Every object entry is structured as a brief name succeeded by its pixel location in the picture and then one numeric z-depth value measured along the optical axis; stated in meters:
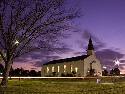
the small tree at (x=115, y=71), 56.40
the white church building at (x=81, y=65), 47.47
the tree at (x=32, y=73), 69.16
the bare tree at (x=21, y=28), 12.61
